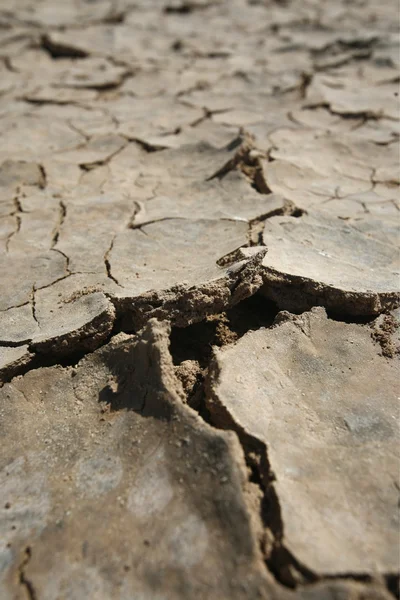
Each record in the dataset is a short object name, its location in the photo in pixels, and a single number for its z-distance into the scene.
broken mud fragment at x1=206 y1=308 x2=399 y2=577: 0.22
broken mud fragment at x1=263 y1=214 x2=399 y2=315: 0.35
